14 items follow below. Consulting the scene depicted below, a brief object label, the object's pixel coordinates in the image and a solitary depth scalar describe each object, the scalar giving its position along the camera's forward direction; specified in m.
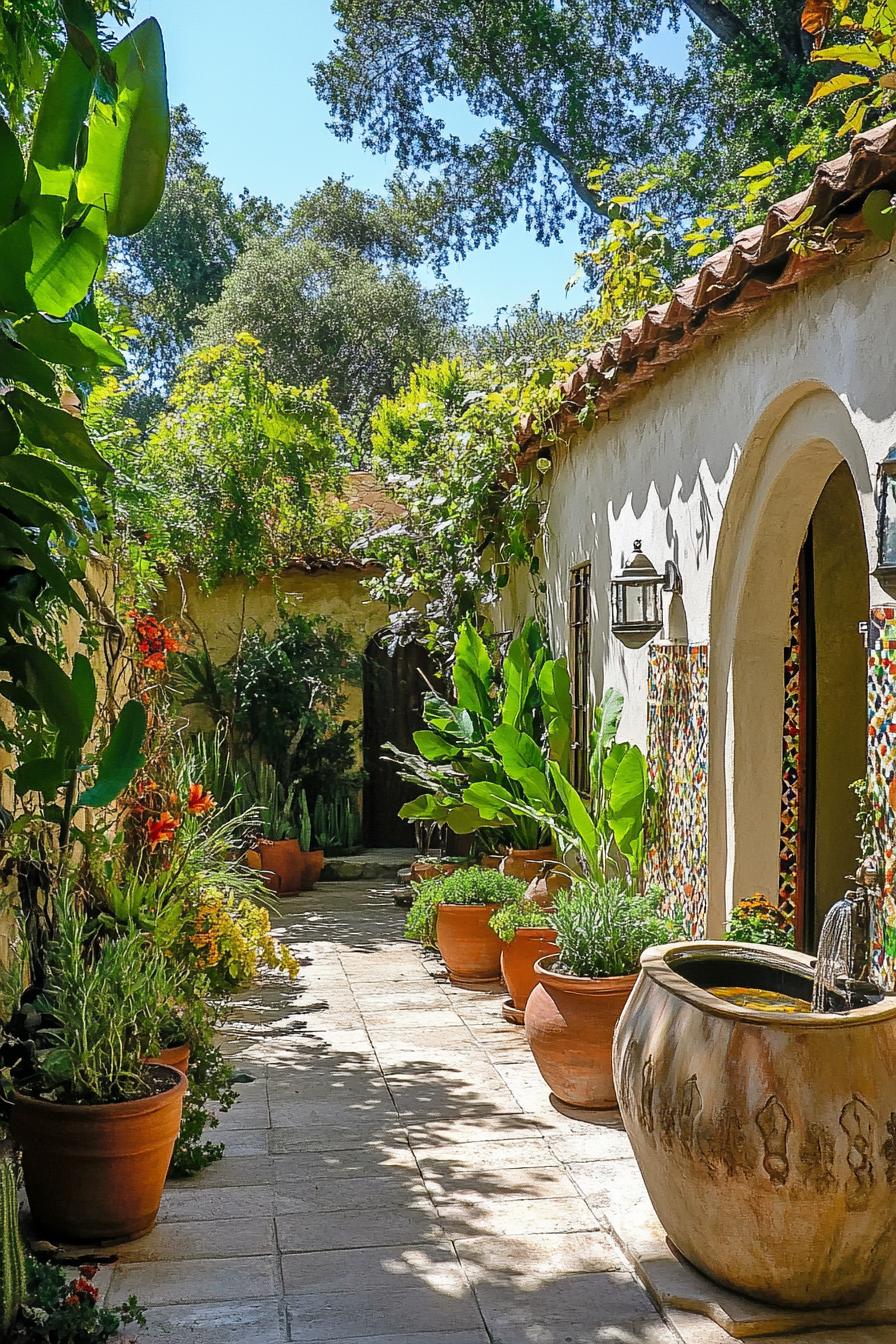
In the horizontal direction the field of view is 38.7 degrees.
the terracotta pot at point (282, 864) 11.25
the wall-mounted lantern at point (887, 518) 3.66
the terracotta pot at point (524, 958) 6.52
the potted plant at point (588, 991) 5.20
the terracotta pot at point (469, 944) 7.61
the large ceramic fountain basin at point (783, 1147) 3.35
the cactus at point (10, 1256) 3.17
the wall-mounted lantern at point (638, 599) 6.17
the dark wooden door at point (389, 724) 13.77
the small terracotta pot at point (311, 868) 11.72
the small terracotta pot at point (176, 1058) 4.85
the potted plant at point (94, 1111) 3.99
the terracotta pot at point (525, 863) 8.09
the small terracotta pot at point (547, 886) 7.09
